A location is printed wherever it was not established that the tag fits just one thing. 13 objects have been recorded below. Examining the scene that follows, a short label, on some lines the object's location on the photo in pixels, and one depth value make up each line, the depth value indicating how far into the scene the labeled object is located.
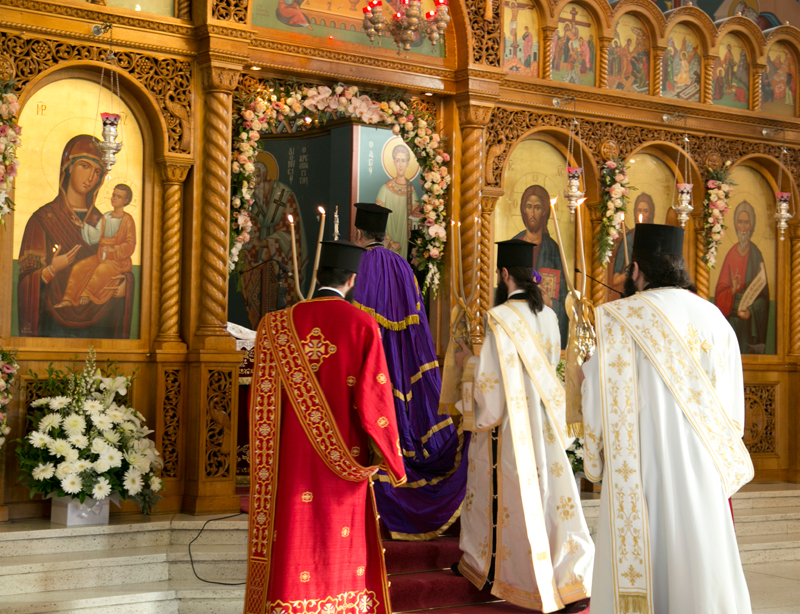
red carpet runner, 6.27
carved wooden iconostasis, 7.42
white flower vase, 6.70
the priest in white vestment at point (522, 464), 6.12
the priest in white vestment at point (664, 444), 4.38
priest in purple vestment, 7.08
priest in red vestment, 4.80
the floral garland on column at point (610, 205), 9.79
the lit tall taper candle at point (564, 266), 4.46
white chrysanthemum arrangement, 6.54
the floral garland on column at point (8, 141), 6.75
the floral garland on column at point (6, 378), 6.70
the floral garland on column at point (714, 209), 10.32
